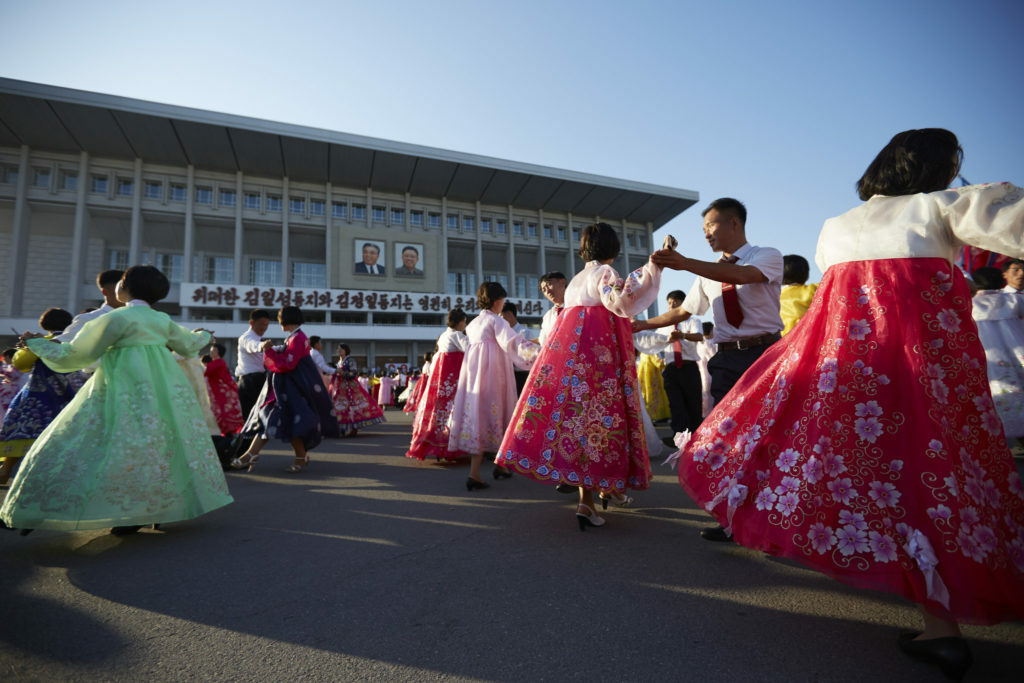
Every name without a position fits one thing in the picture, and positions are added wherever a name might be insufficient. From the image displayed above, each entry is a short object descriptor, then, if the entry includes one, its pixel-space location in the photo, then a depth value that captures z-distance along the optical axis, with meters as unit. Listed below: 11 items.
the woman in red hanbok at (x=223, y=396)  6.68
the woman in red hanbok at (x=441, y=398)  5.46
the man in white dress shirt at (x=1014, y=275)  4.25
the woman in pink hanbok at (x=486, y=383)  4.37
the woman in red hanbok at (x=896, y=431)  1.34
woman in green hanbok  2.44
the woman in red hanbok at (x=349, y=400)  8.30
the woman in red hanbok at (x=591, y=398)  2.64
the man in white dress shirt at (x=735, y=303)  2.72
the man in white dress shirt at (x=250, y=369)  6.39
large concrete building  26.52
